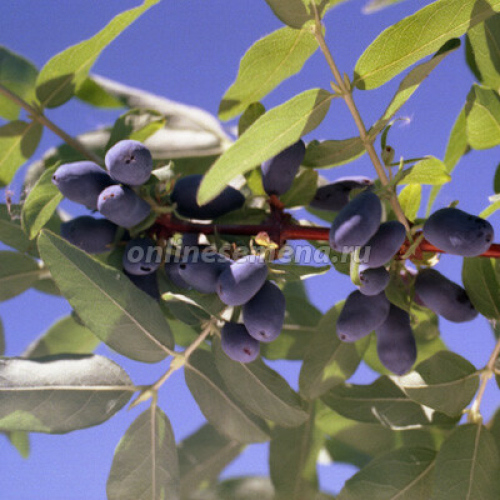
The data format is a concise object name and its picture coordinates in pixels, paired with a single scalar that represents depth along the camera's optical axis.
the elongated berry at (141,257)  0.31
